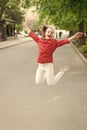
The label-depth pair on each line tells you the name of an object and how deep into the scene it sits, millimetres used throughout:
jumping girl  3769
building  36746
